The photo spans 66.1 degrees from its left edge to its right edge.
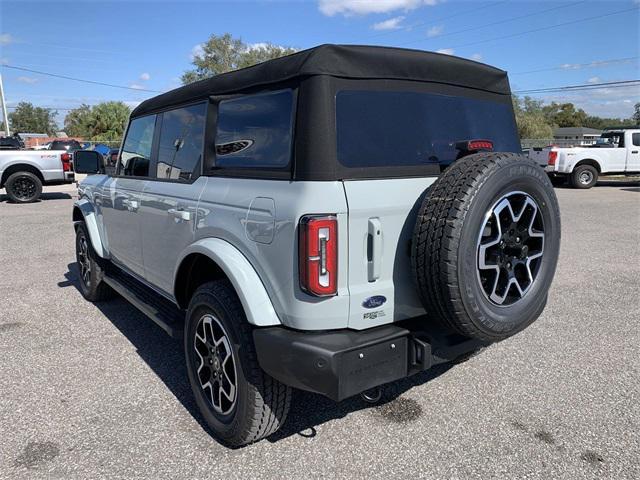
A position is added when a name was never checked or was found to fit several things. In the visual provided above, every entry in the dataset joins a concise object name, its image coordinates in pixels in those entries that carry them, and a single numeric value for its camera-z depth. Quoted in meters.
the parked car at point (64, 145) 26.12
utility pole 34.88
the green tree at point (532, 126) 62.03
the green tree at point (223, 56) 53.16
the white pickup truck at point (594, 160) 16.42
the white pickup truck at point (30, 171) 13.51
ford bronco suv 2.19
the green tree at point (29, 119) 95.38
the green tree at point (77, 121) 61.66
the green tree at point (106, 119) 58.62
